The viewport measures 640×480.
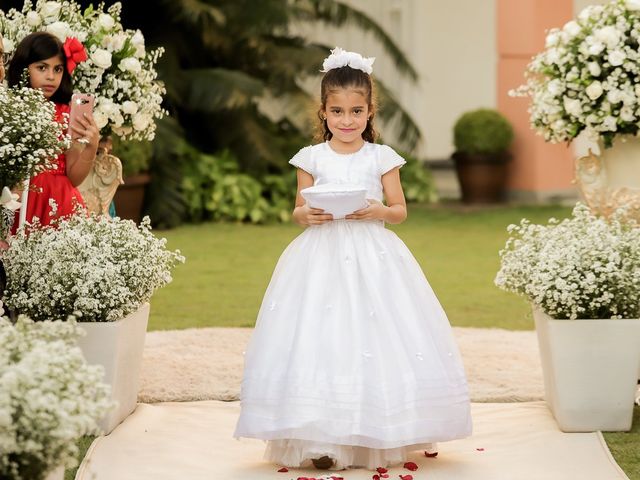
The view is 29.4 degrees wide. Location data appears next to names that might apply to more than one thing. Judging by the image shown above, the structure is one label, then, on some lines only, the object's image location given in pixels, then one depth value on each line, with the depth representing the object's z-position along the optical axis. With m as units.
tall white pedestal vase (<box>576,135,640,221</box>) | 5.68
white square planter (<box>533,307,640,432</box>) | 4.76
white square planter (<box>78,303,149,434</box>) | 4.65
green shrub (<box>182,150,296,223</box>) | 12.27
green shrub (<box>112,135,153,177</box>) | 11.12
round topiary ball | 13.19
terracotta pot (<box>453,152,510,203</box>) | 13.36
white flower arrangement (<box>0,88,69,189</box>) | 4.28
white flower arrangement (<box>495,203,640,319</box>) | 4.79
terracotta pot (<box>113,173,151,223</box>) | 11.28
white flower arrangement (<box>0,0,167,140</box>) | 5.71
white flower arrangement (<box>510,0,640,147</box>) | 5.53
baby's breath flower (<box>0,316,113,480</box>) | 2.92
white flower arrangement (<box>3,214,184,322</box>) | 4.68
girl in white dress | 4.16
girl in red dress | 5.36
